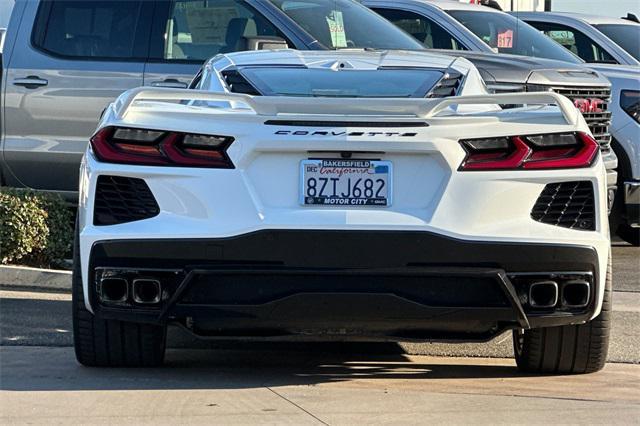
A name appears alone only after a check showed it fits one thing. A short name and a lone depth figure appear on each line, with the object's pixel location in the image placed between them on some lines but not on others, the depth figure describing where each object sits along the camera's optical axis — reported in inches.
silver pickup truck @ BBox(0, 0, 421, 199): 614.0
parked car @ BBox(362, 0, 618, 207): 587.4
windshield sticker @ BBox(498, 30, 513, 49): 725.0
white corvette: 308.8
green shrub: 529.2
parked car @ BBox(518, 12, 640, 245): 644.7
